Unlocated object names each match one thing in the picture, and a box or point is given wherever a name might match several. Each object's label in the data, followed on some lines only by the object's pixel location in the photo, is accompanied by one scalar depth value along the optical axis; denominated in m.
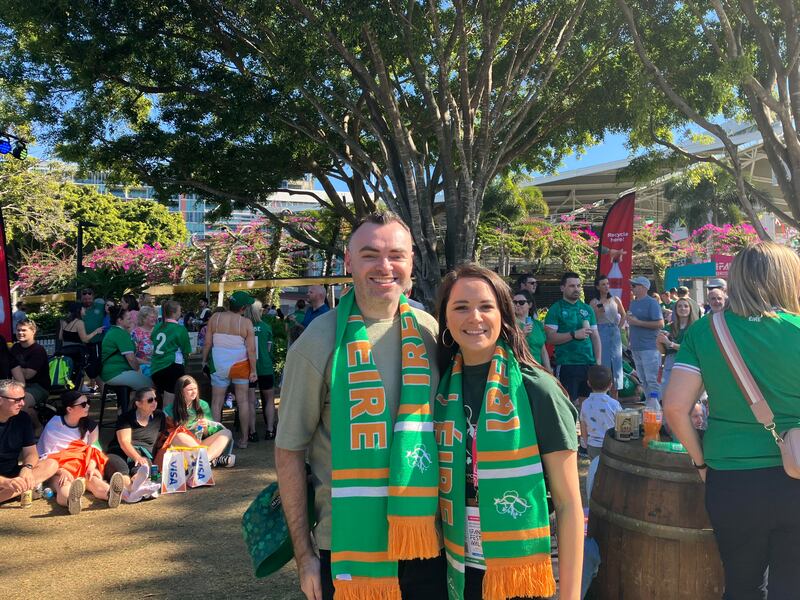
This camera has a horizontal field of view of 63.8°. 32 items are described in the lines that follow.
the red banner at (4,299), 7.66
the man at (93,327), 9.05
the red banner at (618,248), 11.02
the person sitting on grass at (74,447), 5.41
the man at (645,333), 7.54
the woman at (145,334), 7.72
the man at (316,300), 7.80
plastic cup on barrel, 2.98
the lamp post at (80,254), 18.03
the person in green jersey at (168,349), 7.14
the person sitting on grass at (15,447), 5.11
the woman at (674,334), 6.86
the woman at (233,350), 7.03
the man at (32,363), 7.27
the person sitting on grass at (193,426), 5.89
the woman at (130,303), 9.52
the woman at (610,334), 7.80
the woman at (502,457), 1.72
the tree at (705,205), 38.12
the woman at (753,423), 2.15
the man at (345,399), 1.77
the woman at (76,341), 8.97
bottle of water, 3.18
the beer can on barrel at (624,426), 3.02
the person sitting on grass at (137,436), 5.71
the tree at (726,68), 8.17
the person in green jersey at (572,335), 6.48
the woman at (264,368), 7.71
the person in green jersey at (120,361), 7.35
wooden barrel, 2.62
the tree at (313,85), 9.30
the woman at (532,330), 5.91
